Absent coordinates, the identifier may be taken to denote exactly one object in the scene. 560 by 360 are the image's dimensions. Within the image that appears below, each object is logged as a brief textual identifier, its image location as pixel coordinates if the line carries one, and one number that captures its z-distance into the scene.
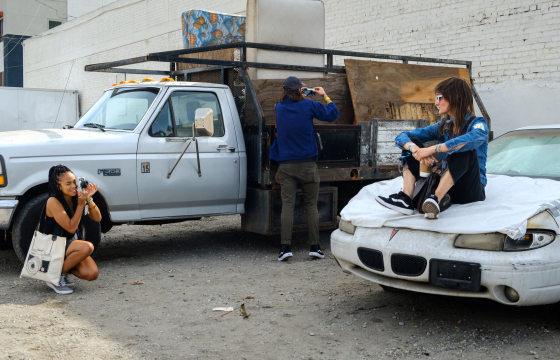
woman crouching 4.83
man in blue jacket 6.12
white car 3.41
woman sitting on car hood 4.01
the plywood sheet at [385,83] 7.32
